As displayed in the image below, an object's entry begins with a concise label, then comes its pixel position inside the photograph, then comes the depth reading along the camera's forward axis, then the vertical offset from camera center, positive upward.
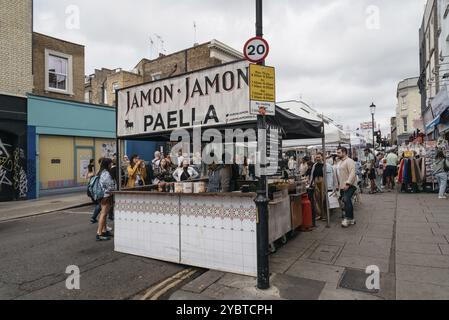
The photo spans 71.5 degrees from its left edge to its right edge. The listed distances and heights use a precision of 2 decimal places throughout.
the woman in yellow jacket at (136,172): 9.45 -0.17
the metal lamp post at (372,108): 22.58 +3.96
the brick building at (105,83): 27.49 +7.86
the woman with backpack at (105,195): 7.04 -0.64
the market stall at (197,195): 4.89 -0.52
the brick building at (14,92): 13.51 +3.39
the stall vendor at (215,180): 7.16 -0.34
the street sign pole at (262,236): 4.16 -0.97
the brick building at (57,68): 15.39 +5.23
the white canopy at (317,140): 9.58 +0.89
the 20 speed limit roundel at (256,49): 4.26 +1.59
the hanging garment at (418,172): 13.37 -0.43
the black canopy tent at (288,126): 5.21 +0.74
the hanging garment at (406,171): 13.45 -0.39
